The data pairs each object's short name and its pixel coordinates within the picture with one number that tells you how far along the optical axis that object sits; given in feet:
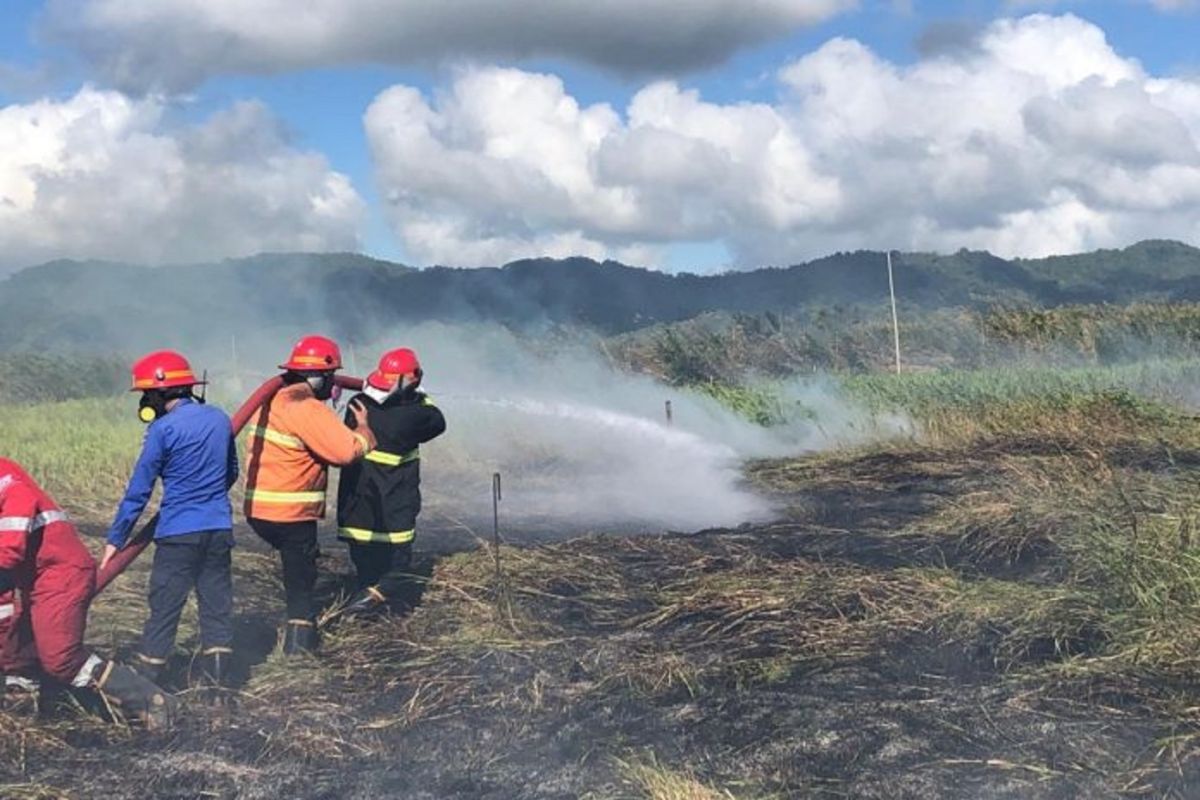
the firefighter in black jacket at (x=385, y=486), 21.22
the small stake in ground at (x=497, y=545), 21.61
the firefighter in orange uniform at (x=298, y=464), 18.45
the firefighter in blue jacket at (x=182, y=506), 17.13
